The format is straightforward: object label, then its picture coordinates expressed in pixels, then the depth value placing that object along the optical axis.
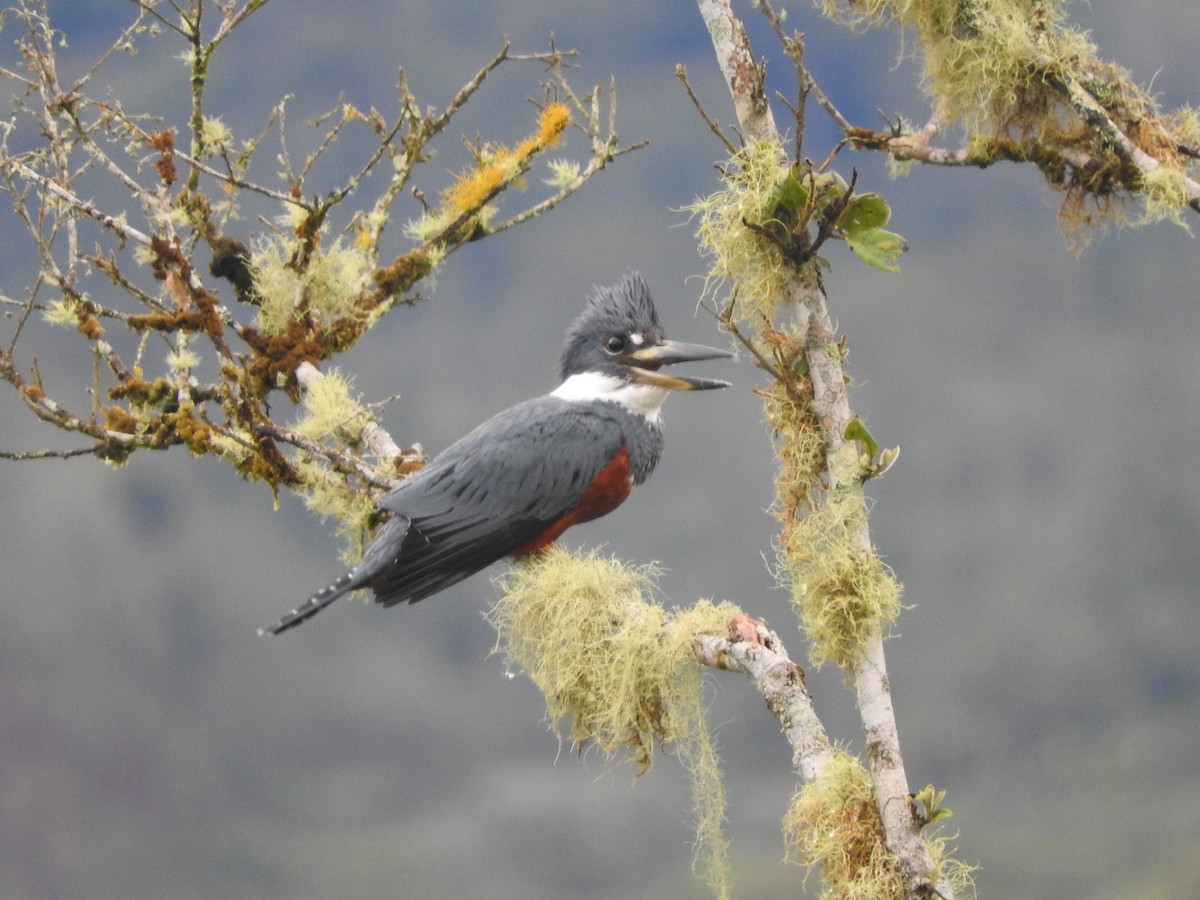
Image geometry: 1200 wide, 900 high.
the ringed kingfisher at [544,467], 7.84
